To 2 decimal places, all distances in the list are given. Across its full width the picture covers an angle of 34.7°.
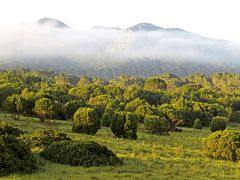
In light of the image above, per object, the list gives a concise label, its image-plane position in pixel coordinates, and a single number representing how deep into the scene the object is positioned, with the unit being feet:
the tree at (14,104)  187.90
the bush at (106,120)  189.47
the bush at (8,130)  97.96
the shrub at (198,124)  239.15
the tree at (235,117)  317.83
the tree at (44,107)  177.78
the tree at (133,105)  269.69
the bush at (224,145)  101.30
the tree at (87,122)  142.82
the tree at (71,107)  217.15
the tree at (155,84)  482.28
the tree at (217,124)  212.84
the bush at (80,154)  75.36
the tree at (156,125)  173.37
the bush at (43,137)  92.53
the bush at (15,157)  64.85
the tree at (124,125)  138.82
